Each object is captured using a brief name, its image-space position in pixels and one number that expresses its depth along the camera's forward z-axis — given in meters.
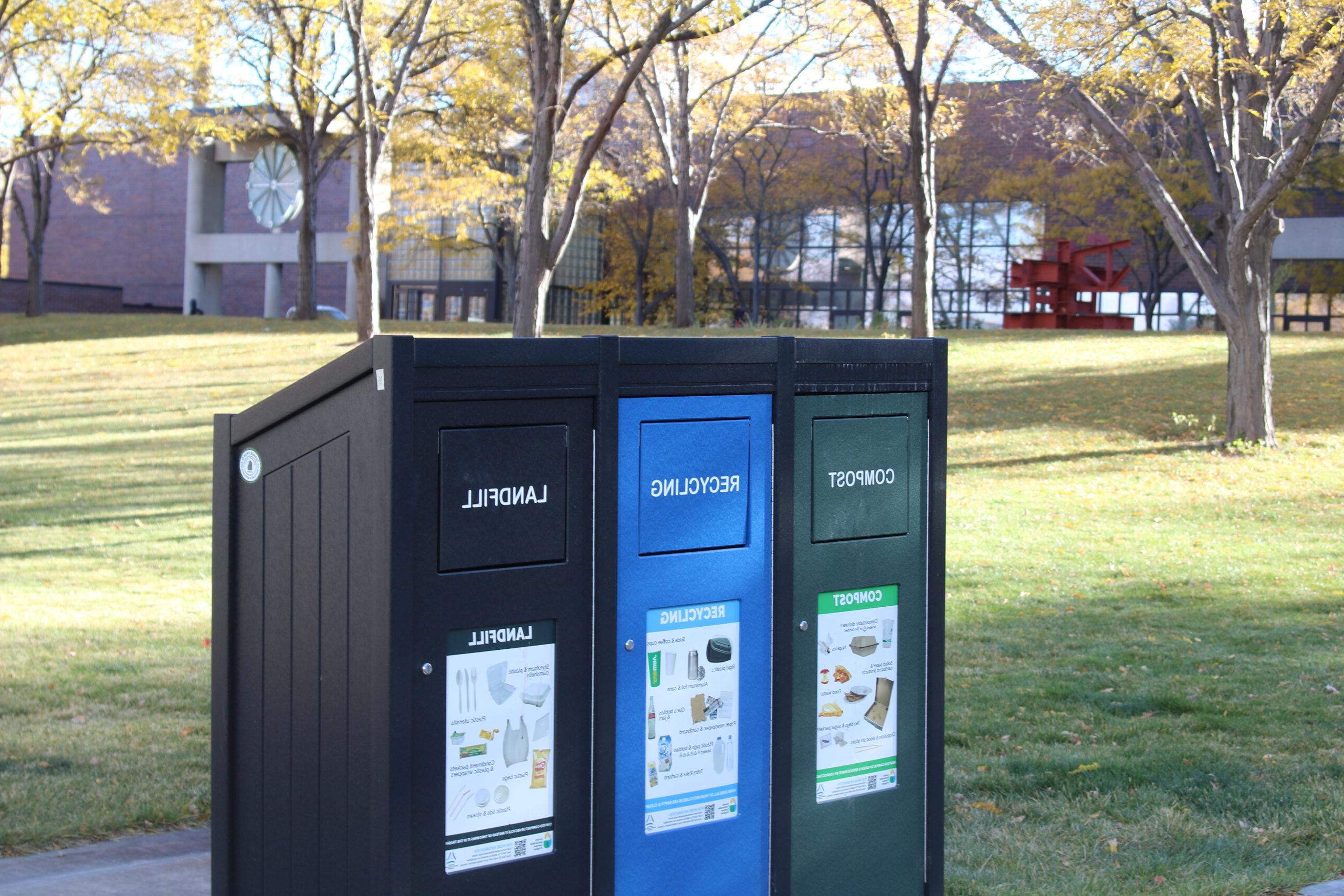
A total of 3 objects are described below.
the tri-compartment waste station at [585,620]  2.73
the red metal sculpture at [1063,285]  35.03
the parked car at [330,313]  52.75
